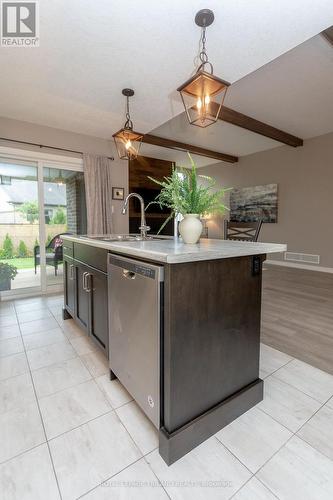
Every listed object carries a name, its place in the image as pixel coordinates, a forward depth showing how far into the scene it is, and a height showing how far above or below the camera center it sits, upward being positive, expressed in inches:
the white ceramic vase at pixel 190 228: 55.5 -0.3
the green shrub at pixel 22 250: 144.6 -14.4
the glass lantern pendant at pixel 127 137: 105.6 +41.0
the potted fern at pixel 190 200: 55.1 +6.3
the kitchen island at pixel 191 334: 41.4 -21.3
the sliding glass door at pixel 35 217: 139.8 +6.2
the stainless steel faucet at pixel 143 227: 80.0 -0.1
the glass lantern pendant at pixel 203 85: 66.2 +41.7
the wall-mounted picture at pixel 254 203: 225.6 +23.9
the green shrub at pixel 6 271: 140.3 -27.0
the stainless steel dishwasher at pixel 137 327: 42.8 -20.7
